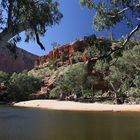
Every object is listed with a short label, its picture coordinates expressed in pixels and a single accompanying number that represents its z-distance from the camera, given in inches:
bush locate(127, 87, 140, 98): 961.9
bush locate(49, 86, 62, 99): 1304.6
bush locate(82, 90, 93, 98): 1202.8
